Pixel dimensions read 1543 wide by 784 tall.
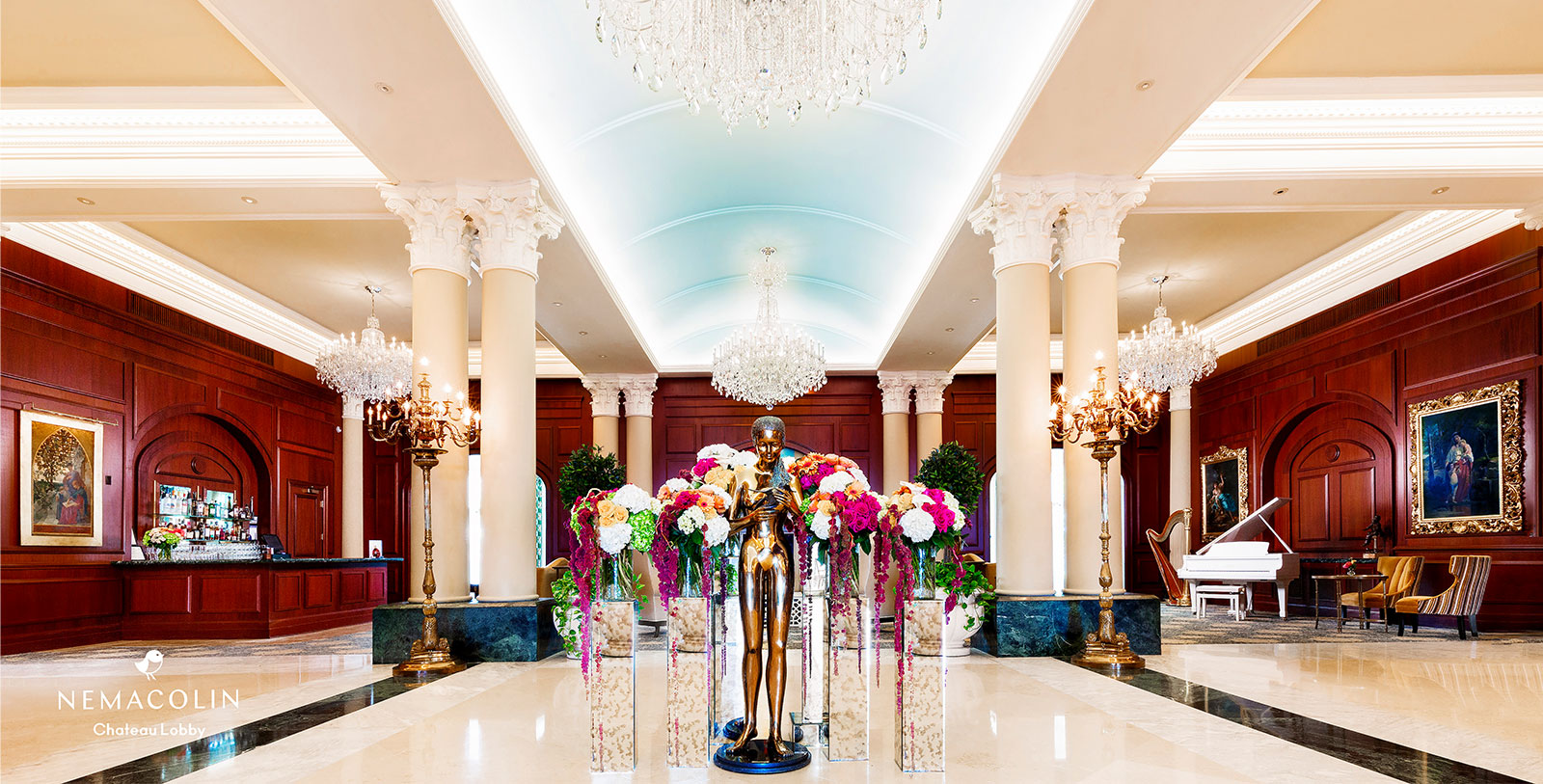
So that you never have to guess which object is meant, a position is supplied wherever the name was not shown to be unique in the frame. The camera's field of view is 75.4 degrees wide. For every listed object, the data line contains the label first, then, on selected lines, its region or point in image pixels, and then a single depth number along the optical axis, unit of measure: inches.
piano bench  511.2
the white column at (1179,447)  638.5
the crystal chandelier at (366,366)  490.9
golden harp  568.7
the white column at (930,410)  676.7
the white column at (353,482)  650.8
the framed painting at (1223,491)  607.2
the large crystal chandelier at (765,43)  206.8
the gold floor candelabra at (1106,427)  284.8
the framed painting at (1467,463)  402.0
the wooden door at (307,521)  601.6
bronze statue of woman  160.6
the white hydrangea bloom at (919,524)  157.6
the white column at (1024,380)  313.0
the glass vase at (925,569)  165.8
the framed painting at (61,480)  390.0
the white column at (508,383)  311.6
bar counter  425.1
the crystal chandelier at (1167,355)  490.3
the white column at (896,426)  679.1
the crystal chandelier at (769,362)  511.2
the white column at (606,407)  679.1
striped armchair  378.3
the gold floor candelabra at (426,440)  280.7
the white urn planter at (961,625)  312.0
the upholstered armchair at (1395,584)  411.5
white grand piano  482.6
